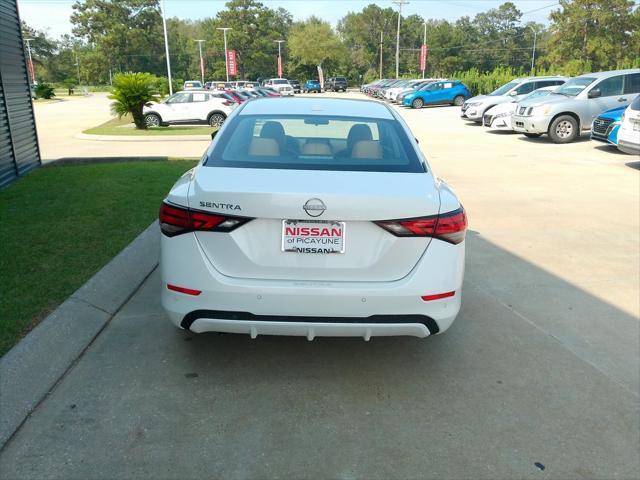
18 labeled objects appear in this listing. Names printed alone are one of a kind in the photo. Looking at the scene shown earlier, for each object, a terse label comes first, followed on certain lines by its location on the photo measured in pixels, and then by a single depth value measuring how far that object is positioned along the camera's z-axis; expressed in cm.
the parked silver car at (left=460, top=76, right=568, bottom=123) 2325
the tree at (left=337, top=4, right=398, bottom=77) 11975
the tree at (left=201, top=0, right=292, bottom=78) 9900
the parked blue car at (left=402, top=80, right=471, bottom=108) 3606
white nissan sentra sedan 314
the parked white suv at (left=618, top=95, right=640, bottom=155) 1194
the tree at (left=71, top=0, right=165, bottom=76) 10569
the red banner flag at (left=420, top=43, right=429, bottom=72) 6538
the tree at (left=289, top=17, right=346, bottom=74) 9006
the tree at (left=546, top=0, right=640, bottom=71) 5866
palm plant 2052
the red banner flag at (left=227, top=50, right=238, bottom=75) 6473
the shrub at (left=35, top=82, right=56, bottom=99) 5812
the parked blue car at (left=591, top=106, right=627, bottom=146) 1323
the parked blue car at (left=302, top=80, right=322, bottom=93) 6912
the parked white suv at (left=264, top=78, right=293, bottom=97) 5190
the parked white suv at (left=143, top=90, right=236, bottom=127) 2358
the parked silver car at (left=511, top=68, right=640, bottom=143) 1656
